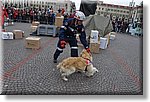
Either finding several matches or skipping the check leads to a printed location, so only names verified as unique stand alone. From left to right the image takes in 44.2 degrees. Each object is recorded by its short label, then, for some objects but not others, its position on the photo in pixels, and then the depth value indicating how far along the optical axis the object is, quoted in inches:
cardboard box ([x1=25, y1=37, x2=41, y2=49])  280.4
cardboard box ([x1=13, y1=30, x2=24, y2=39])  357.2
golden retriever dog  169.6
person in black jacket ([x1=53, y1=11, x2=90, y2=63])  197.6
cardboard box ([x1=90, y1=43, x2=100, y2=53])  299.3
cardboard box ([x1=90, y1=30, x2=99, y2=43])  311.1
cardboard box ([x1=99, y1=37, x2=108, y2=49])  336.5
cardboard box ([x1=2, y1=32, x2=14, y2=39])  331.0
